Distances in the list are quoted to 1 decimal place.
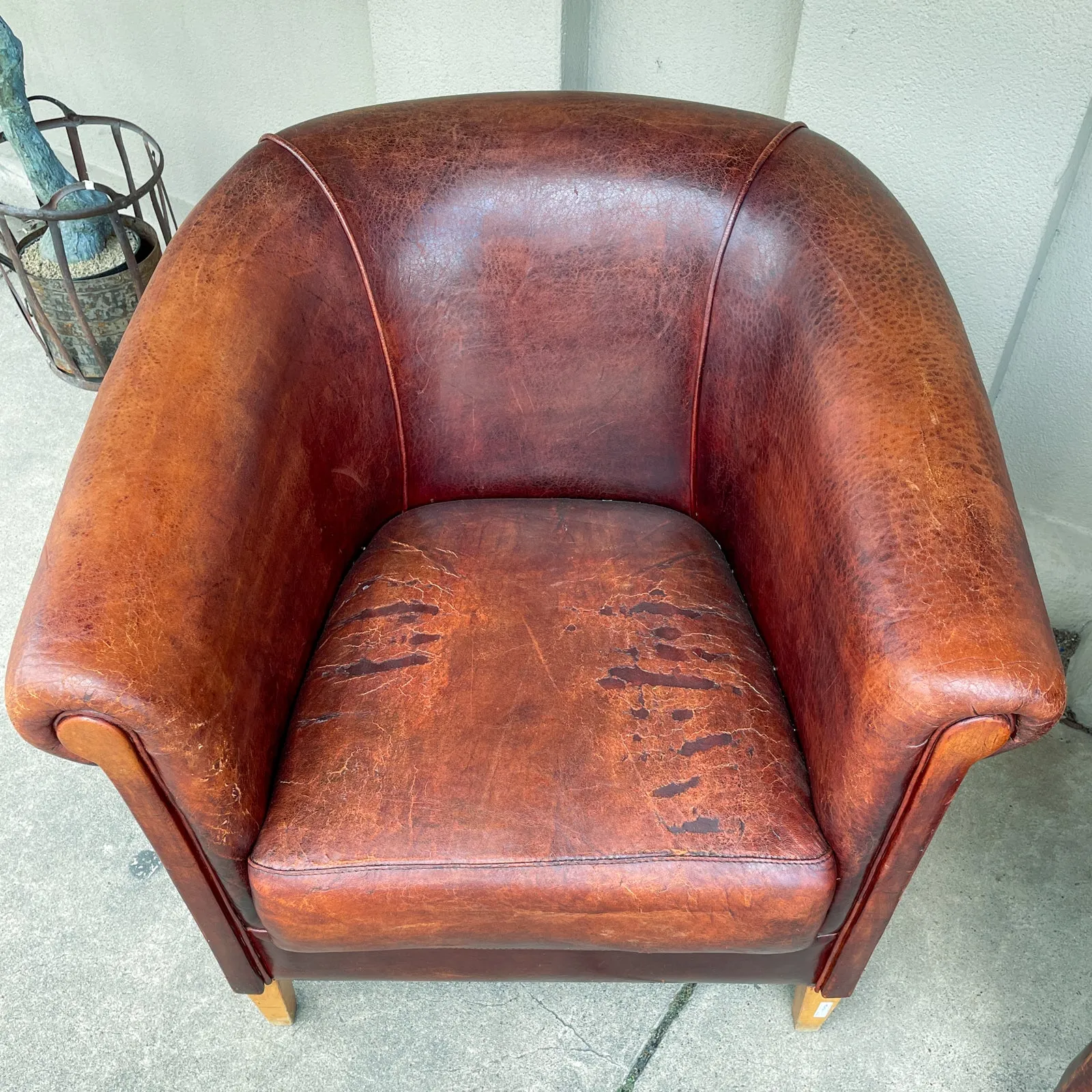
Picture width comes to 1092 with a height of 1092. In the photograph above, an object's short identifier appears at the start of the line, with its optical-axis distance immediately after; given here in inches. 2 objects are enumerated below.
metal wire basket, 72.1
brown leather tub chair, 33.7
